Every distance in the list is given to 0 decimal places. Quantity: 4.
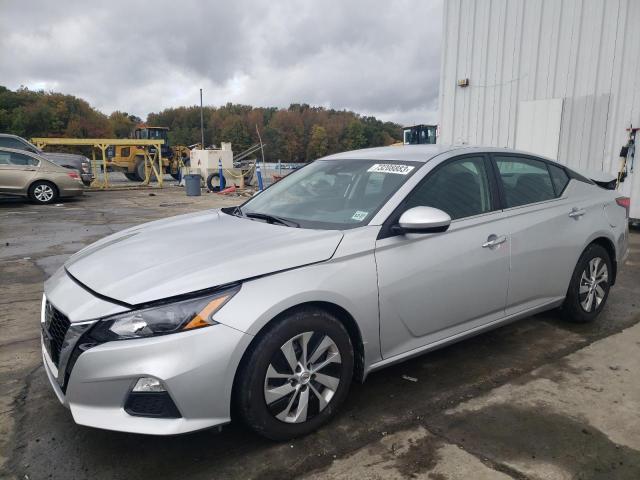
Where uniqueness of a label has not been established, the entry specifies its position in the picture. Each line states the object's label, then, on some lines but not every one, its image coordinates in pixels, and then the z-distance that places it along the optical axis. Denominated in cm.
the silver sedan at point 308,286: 211
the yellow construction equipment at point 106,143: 1889
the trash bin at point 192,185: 1772
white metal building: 821
